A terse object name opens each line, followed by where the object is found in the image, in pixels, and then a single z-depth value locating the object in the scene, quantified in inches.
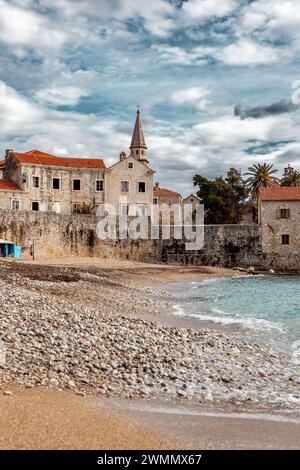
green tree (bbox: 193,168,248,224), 2477.9
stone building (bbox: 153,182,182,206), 3035.9
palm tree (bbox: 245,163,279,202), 2694.4
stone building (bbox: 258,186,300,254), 2095.2
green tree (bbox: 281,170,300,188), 2854.3
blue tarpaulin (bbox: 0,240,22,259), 1717.5
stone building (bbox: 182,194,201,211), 3484.7
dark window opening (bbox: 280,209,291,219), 2095.2
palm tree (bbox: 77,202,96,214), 2209.6
